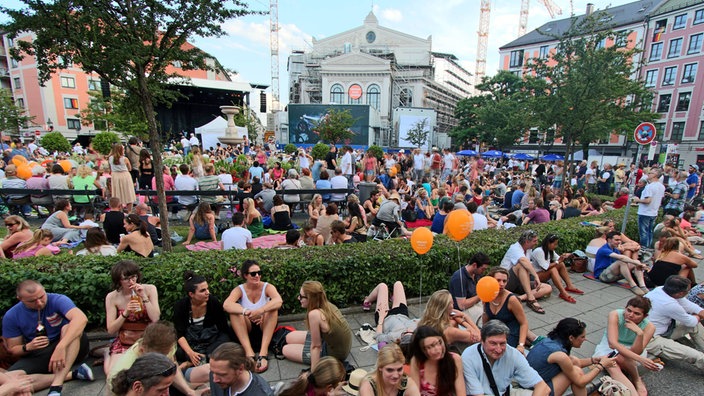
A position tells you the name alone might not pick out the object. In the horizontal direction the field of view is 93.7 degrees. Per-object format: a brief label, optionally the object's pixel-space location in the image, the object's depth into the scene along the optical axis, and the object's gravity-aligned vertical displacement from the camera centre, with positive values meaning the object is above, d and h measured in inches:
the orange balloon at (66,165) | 473.3 -38.5
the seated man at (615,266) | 237.1 -86.1
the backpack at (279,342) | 156.9 -95.1
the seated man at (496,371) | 117.1 -80.3
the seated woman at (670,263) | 214.7 -74.1
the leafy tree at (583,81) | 462.6 +96.6
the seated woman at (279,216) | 329.4 -73.6
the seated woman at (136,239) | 203.0 -61.3
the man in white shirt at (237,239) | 233.1 -68.4
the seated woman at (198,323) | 141.1 -80.9
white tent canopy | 834.2 +22.1
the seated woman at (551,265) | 220.7 -79.8
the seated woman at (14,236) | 203.8 -61.5
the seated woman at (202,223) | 295.3 -74.3
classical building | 2274.9 +503.4
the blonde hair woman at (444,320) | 142.2 -75.0
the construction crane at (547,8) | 3917.3 +1603.9
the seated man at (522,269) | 204.5 -75.7
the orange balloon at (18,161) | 427.8 -31.6
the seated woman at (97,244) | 196.9 -62.9
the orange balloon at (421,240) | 189.9 -54.6
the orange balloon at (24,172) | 398.3 -41.7
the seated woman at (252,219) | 316.2 -73.8
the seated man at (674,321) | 151.9 -83.7
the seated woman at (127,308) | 137.7 -70.8
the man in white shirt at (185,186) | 358.6 -49.3
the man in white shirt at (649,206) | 318.3 -55.8
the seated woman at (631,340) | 136.5 -81.2
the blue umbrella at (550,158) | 1226.7 -39.7
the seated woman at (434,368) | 114.2 -78.1
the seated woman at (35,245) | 197.2 -65.5
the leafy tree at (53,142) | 851.4 -11.5
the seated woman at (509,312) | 154.0 -77.6
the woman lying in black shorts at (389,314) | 156.5 -86.9
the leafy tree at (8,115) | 1153.4 +76.3
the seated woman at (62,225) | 271.1 -72.3
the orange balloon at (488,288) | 149.2 -64.2
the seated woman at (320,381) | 104.1 -75.2
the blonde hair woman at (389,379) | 101.6 -73.8
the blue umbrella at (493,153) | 1328.5 -28.4
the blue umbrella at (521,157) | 1378.2 -43.1
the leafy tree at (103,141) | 779.4 -7.2
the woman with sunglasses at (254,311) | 150.8 -77.7
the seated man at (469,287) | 175.2 -76.2
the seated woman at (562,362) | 122.9 -80.5
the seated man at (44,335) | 125.4 -76.7
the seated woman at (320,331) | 138.9 -79.1
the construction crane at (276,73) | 4388.3 +941.8
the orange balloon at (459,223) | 199.0 -46.8
